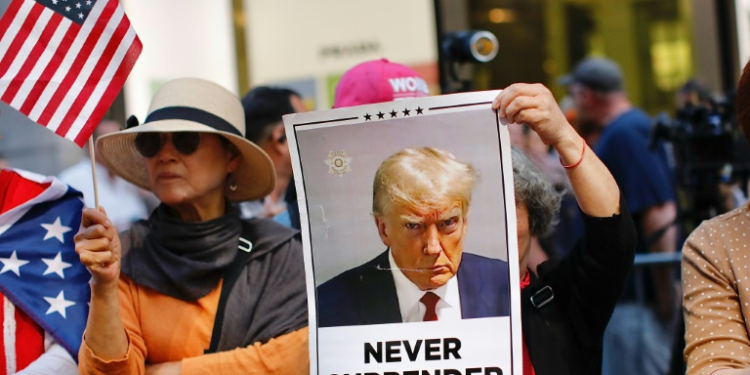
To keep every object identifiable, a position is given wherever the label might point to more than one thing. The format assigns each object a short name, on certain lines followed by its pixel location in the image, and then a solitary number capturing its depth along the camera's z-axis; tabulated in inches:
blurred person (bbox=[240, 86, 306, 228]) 162.7
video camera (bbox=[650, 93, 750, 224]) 187.0
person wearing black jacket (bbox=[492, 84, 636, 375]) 88.3
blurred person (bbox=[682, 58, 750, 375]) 89.4
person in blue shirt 226.5
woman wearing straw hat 108.5
